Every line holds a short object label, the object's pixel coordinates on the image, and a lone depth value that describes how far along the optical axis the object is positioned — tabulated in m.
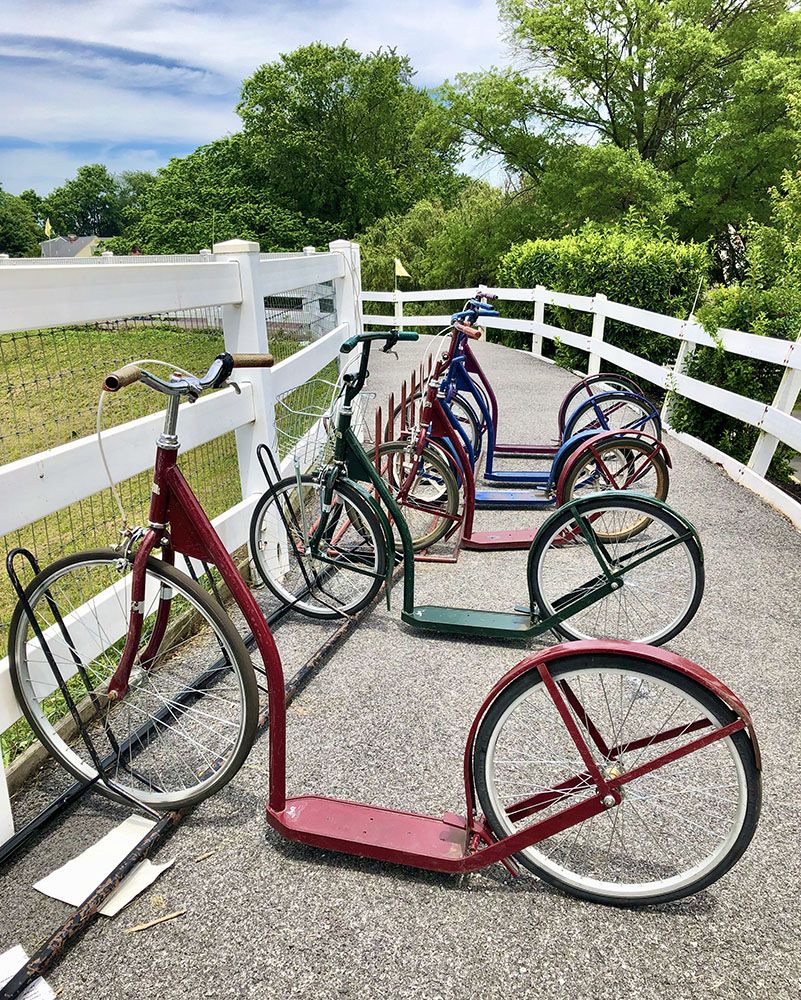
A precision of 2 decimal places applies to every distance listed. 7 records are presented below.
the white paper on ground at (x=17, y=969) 1.68
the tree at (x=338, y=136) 38.09
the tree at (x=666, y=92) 16.95
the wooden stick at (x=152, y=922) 1.88
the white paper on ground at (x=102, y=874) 1.95
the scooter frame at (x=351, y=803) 1.86
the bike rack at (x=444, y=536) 4.14
